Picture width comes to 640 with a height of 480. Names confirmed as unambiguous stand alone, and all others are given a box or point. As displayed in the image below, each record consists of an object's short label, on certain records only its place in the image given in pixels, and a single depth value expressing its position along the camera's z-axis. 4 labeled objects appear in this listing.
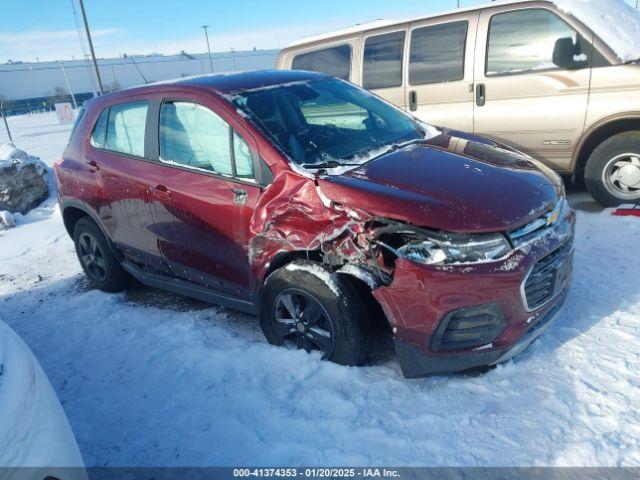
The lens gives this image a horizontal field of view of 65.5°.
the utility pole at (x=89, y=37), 17.33
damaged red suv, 2.50
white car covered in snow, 1.51
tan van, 4.68
